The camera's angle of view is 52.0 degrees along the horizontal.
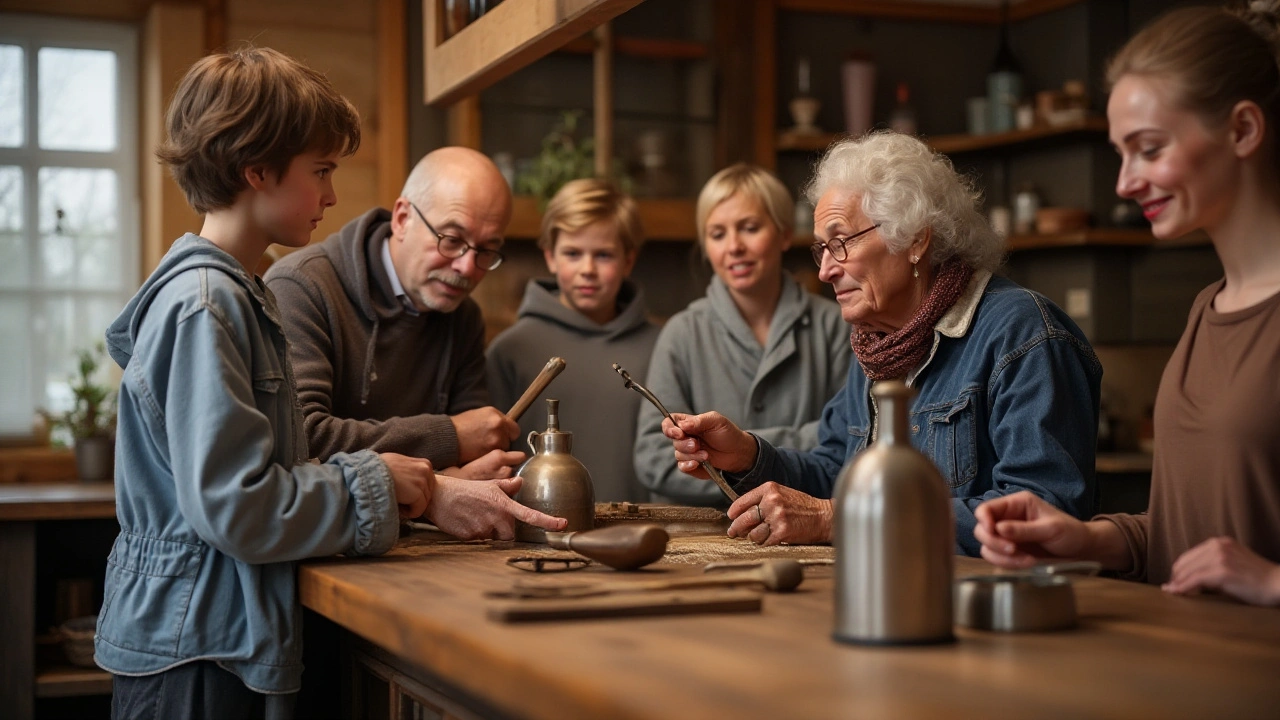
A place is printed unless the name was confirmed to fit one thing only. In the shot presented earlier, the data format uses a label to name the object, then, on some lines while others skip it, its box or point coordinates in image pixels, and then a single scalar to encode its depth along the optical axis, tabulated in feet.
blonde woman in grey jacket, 11.21
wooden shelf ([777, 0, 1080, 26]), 20.12
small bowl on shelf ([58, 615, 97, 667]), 12.32
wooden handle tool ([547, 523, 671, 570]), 5.97
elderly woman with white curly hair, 7.04
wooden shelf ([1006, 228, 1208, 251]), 18.57
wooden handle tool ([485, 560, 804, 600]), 5.11
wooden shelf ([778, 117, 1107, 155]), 18.63
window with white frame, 16.57
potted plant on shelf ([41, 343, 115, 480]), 15.07
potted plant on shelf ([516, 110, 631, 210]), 17.26
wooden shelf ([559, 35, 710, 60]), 18.22
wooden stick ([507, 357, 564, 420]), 8.30
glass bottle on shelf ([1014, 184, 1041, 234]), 19.60
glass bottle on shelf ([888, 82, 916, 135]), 19.85
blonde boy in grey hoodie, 11.73
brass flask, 7.18
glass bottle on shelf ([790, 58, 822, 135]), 19.60
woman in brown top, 5.20
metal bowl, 4.49
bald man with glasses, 8.45
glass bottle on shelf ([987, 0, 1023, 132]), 19.95
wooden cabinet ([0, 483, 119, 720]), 11.90
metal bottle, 4.07
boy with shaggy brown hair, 5.80
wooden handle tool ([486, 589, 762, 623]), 4.70
